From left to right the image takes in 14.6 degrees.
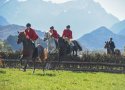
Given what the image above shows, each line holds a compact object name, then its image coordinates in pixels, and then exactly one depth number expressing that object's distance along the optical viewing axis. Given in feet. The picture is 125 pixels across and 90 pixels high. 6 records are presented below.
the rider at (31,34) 97.57
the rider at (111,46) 158.40
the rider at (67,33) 117.29
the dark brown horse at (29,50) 95.55
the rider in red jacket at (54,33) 114.93
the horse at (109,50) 154.44
